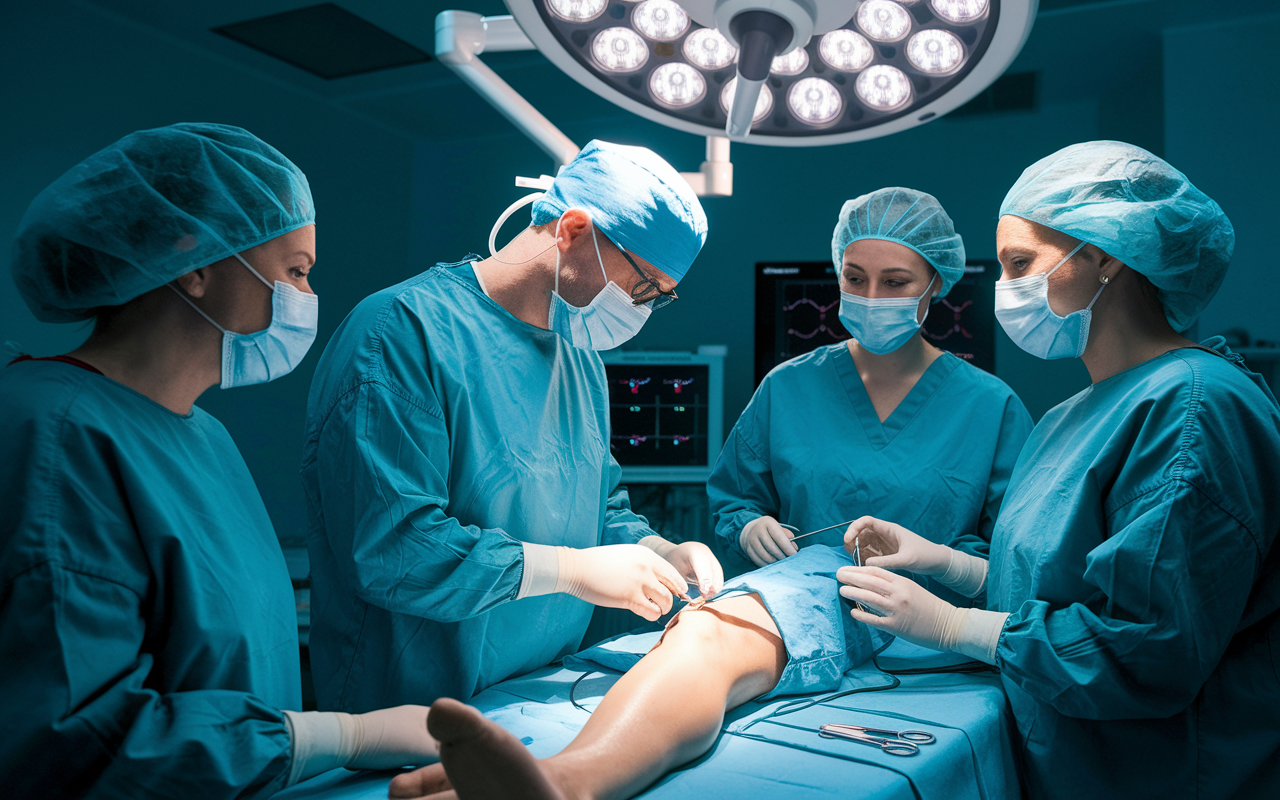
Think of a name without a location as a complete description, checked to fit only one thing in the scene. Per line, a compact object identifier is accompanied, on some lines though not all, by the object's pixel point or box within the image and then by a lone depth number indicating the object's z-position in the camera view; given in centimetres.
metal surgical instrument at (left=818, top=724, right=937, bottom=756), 113
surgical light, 104
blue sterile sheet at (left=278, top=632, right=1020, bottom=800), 104
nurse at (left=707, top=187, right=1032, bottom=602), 181
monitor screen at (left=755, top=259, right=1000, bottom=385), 375
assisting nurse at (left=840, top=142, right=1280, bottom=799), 113
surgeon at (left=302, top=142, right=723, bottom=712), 118
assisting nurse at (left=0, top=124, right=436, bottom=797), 76
